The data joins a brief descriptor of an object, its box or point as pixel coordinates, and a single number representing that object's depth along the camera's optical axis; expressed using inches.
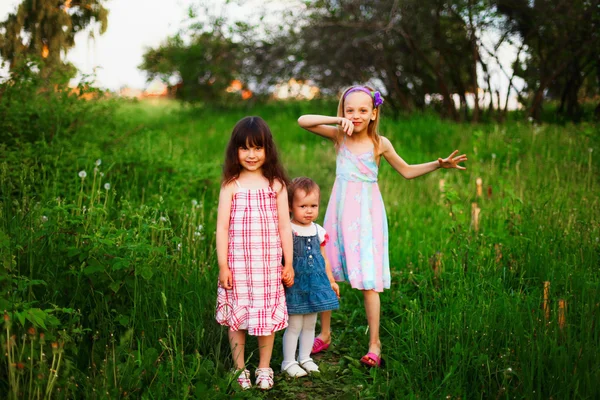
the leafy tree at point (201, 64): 553.9
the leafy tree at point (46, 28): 274.2
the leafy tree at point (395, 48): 410.9
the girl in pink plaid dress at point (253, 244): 135.4
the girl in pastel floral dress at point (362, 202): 151.7
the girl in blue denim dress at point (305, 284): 144.3
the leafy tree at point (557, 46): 362.0
